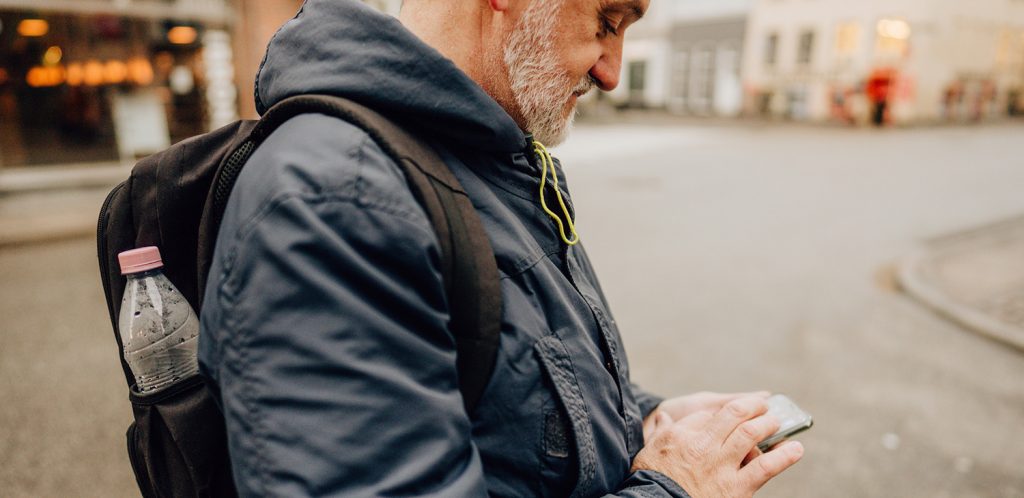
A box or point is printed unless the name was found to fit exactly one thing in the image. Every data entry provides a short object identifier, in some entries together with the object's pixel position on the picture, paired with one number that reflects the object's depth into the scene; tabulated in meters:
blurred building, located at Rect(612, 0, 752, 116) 31.52
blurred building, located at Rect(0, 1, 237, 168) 10.70
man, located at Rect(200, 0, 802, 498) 0.81
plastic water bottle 1.12
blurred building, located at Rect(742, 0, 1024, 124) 25.25
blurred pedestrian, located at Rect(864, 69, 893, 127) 24.41
